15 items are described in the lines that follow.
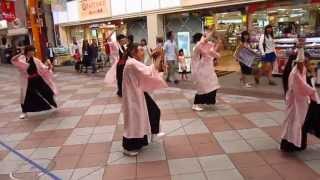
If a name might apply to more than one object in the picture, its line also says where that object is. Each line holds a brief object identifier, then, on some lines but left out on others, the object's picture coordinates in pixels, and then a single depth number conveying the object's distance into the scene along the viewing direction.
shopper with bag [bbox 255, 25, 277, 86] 6.81
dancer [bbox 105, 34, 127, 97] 5.18
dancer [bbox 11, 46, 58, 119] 5.63
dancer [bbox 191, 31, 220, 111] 5.11
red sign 12.00
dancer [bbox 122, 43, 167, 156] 3.58
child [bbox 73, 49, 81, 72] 12.29
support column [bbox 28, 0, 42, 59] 9.90
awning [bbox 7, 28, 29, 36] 19.05
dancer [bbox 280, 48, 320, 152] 3.25
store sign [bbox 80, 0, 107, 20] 12.22
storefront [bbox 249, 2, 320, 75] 7.02
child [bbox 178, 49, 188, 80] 8.21
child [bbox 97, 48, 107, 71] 12.24
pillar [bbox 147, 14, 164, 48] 10.21
